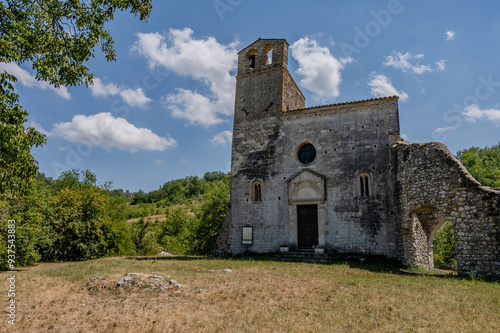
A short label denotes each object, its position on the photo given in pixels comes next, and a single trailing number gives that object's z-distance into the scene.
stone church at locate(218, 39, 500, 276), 11.12
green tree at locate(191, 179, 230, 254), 25.48
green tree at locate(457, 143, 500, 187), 35.12
